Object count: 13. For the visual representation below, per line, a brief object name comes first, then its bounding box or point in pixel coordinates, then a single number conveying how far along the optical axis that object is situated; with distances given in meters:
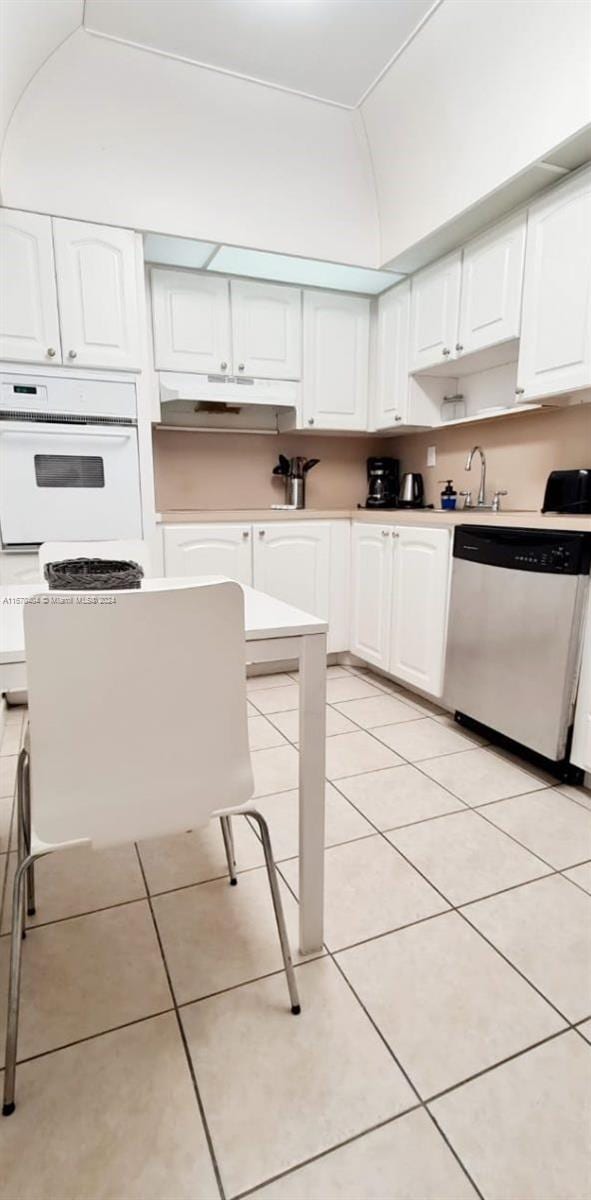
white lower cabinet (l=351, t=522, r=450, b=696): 2.52
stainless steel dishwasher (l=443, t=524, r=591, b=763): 1.88
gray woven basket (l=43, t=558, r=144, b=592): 1.09
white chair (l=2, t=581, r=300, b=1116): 0.83
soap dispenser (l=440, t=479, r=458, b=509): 2.91
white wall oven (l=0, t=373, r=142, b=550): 2.45
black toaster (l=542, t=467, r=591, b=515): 2.02
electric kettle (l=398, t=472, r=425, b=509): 3.36
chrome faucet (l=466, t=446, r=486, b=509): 2.83
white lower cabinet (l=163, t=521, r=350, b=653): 2.83
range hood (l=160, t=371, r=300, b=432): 2.87
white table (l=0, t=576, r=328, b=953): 1.06
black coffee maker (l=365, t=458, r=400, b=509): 3.48
